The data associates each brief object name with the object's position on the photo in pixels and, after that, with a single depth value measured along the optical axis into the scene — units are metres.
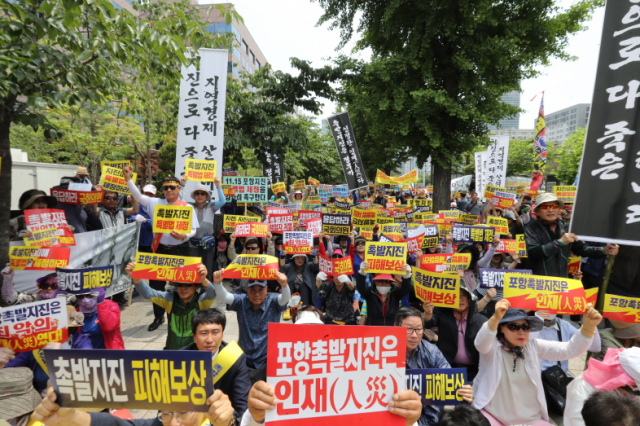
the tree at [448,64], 11.62
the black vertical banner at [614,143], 3.16
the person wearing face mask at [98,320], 3.44
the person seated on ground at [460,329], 3.68
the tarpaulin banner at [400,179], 12.97
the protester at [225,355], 2.83
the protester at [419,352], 3.08
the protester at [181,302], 3.76
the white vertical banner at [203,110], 6.76
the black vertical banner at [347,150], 11.77
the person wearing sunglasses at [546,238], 4.65
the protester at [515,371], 2.93
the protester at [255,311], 3.69
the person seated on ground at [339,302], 5.01
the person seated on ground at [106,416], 1.82
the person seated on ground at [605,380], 2.46
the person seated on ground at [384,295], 4.52
